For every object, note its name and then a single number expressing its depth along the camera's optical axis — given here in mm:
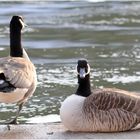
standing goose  13574
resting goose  13445
